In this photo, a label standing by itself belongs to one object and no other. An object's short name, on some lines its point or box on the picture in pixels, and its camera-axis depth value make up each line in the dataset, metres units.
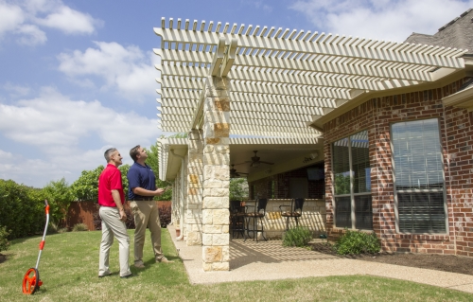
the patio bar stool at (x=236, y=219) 11.48
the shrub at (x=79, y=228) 18.39
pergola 5.20
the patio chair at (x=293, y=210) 9.77
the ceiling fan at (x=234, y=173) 17.56
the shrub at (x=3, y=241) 7.82
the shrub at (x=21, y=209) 12.84
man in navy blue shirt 5.59
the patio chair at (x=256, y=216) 9.87
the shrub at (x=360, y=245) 6.96
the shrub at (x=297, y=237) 8.47
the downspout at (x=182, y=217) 10.10
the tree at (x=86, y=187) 27.62
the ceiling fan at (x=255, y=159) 12.90
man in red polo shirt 4.99
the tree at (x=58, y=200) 17.11
